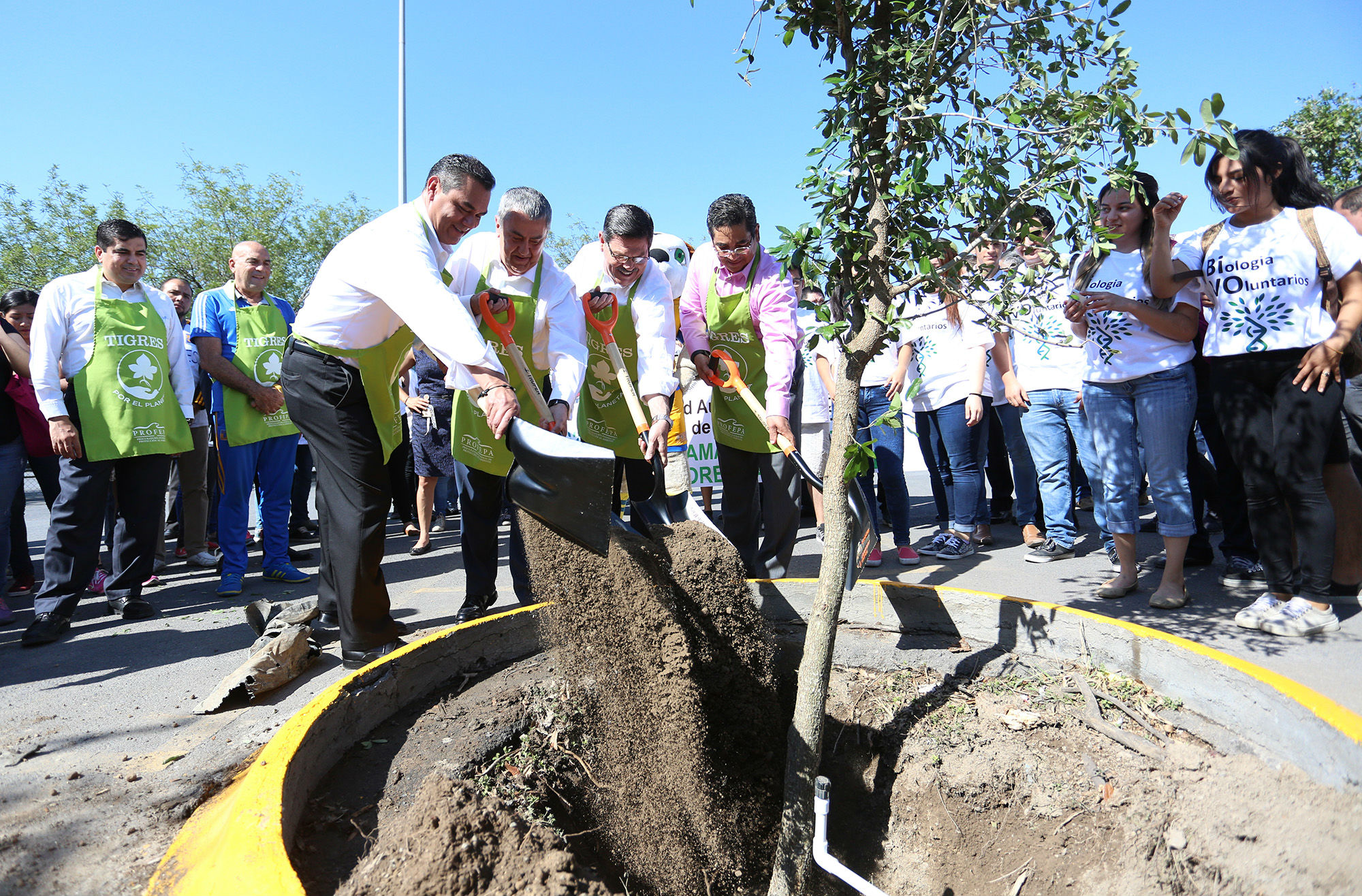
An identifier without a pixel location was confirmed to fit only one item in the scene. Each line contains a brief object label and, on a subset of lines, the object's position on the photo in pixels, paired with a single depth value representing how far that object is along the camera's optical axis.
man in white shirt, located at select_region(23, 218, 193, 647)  4.12
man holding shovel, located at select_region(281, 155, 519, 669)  2.97
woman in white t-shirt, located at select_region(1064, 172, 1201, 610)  3.42
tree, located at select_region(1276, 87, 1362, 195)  15.49
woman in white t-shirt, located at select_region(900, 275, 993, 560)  5.08
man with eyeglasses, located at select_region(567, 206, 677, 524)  3.95
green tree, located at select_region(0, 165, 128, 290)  20.27
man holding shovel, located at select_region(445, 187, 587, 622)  3.52
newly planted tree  1.89
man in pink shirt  3.95
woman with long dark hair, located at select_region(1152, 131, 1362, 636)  3.07
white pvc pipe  1.84
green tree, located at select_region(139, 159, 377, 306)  22.77
